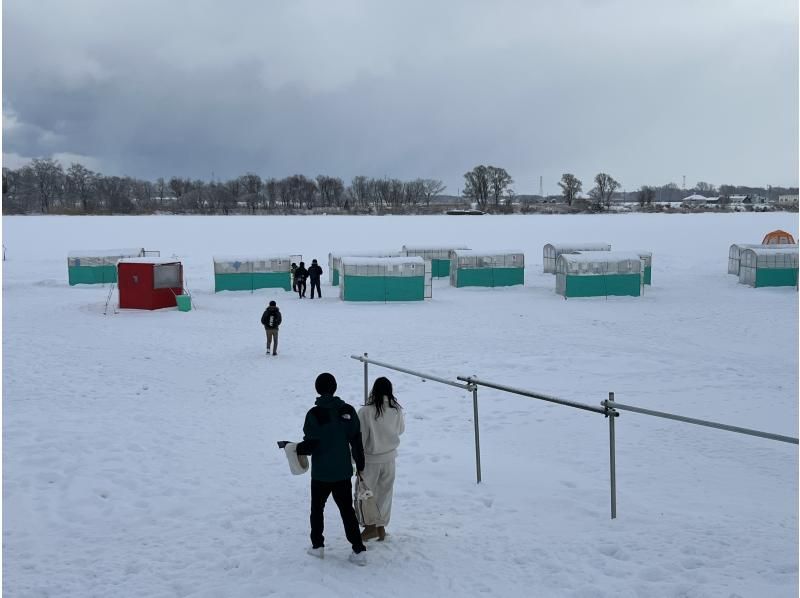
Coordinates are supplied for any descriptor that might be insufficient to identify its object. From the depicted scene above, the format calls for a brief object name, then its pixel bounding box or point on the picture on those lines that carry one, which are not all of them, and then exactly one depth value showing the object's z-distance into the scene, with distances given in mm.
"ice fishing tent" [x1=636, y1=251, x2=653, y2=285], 34219
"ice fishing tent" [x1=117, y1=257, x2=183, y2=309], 24469
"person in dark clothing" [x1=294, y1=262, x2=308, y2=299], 29359
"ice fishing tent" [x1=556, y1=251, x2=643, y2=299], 29391
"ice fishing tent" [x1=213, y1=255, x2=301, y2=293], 30797
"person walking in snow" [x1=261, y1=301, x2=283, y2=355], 16547
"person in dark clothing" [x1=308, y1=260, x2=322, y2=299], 28780
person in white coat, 6188
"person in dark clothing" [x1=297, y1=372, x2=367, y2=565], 5812
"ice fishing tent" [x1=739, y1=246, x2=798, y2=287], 32000
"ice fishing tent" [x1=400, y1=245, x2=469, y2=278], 37719
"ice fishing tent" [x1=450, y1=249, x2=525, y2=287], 33500
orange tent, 42531
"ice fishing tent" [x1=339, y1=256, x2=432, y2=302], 28172
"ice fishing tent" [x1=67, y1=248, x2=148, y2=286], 32906
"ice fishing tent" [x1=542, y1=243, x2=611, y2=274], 38969
